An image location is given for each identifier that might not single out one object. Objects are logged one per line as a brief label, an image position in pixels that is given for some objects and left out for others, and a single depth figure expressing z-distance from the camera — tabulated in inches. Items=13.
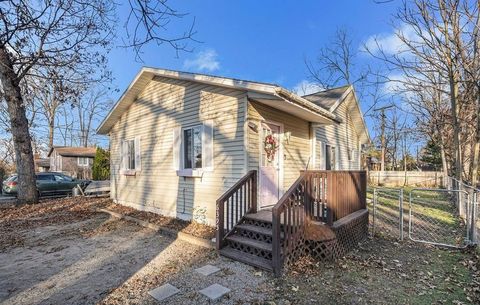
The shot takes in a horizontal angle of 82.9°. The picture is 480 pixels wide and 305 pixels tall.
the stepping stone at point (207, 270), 170.2
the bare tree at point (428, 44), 321.4
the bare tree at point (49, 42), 139.7
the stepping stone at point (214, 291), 140.0
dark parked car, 562.3
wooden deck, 172.6
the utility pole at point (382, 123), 944.9
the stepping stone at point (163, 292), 139.9
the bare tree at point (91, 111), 1211.2
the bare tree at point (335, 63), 908.0
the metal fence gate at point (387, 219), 260.9
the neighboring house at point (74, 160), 1197.7
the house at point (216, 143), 235.1
